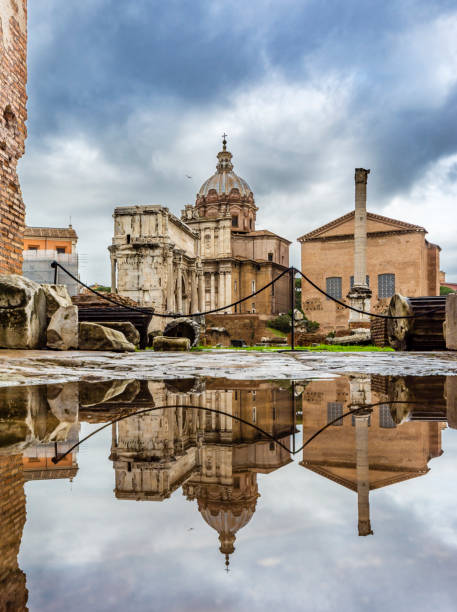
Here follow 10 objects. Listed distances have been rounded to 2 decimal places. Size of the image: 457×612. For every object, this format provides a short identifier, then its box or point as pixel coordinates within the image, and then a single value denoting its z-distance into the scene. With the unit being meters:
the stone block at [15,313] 6.97
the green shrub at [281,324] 44.95
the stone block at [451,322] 9.96
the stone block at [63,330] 7.71
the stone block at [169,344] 12.51
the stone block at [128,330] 12.03
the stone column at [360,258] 27.45
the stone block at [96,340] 8.62
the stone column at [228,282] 50.31
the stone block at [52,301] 7.88
